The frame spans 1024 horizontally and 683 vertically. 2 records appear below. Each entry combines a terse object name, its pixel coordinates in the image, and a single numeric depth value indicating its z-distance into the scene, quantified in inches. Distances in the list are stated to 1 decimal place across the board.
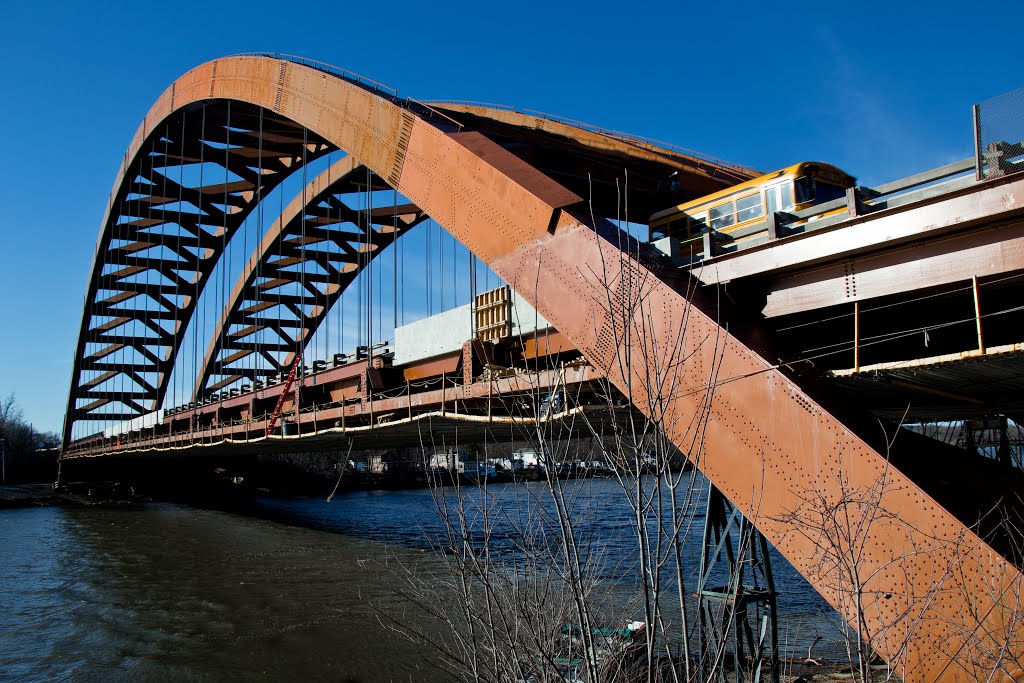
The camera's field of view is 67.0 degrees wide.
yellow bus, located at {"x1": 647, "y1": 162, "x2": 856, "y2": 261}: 486.0
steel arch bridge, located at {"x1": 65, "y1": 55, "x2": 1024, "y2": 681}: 259.4
